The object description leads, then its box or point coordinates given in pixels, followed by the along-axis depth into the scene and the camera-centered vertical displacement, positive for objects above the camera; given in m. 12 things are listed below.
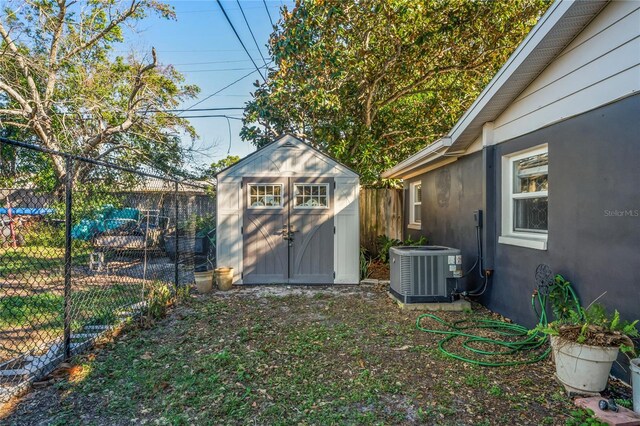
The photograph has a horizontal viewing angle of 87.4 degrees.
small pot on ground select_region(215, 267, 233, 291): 5.98 -1.10
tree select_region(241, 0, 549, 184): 7.53 +3.78
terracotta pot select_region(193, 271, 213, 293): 5.82 -1.12
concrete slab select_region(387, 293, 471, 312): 4.69 -1.29
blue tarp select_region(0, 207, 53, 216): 3.85 +0.07
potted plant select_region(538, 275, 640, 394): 2.37 -0.96
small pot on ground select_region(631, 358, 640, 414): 2.16 -1.10
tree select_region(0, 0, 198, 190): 8.38 +3.74
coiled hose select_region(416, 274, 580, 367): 3.13 -1.35
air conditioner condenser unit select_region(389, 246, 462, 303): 4.68 -0.83
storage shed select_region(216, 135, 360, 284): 6.33 +0.03
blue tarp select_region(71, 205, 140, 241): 4.75 -0.07
